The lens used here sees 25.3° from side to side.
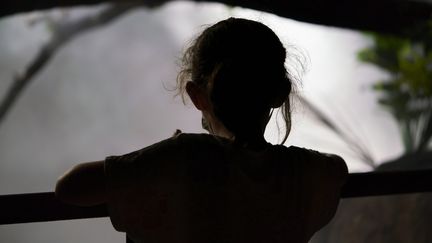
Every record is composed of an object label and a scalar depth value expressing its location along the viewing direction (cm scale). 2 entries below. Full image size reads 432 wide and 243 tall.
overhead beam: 388
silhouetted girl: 148
